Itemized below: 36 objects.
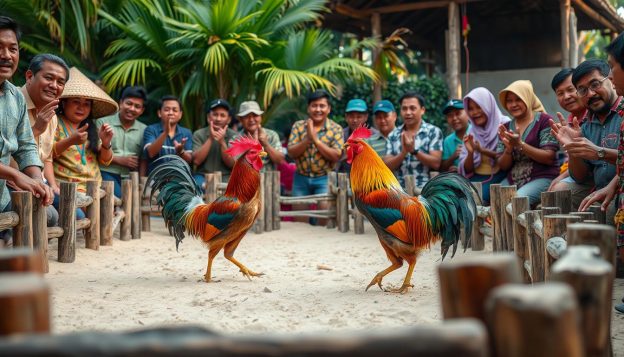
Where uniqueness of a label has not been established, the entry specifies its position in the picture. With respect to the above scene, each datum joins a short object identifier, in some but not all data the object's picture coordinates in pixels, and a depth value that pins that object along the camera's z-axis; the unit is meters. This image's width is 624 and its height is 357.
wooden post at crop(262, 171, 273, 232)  9.12
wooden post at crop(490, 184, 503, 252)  6.01
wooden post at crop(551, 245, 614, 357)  1.85
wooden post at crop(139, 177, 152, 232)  8.55
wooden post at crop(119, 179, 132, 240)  8.11
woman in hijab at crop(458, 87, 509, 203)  7.37
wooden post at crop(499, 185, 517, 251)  5.77
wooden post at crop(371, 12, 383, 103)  12.51
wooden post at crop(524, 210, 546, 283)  4.18
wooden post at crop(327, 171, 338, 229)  9.32
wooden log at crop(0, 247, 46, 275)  1.84
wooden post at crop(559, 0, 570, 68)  12.93
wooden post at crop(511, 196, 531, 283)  5.04
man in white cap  9.04
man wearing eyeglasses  4.84
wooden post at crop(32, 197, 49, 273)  5.58
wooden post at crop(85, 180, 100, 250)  7.09
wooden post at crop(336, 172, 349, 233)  9.17
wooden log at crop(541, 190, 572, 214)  4.53
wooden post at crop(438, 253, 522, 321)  1.72
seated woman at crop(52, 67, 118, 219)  7.01
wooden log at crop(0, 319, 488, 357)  1.44
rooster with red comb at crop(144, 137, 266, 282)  5.70
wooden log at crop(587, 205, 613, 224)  4.23
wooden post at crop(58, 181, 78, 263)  6.32
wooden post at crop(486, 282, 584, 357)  1.48
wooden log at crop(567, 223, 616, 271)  2.38
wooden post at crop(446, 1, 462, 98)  12.39
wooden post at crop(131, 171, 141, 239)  8.27
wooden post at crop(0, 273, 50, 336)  1.54
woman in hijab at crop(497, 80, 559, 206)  6.58
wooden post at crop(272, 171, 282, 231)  9.21
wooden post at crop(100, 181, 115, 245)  7.45
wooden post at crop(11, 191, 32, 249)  5.30
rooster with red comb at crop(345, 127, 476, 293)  5.22
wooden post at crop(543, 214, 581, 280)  3.63
